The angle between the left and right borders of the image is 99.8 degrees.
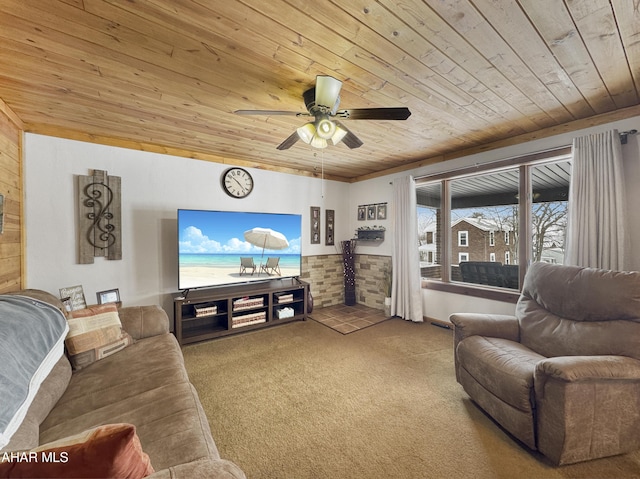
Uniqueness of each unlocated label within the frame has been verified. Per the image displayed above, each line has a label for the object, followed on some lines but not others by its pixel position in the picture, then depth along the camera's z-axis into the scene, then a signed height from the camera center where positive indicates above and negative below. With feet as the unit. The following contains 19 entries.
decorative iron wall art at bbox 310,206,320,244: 15.21 +0.82
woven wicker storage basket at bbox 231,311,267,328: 11.17 -3.43
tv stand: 10.41 -2.93
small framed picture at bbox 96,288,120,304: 9.55 -2.02
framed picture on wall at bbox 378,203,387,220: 14.66 +1.47
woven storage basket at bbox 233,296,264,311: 11.23 -2.74
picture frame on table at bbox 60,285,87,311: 8.73 -1.89
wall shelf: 14.71 +0.17
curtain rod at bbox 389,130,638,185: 7.73 +2.88
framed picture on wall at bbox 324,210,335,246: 15.83 +0.61
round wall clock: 12.28 +2.65
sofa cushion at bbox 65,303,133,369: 5.76 -2.17
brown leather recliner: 4.78 -2.63
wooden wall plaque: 9.32 +0.83
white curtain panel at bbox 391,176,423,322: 12.78 -0.86
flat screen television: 10.55 -0.35
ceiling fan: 5.62 +2.76
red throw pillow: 1.93 -1.64
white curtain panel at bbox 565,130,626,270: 7.59 +0.94
